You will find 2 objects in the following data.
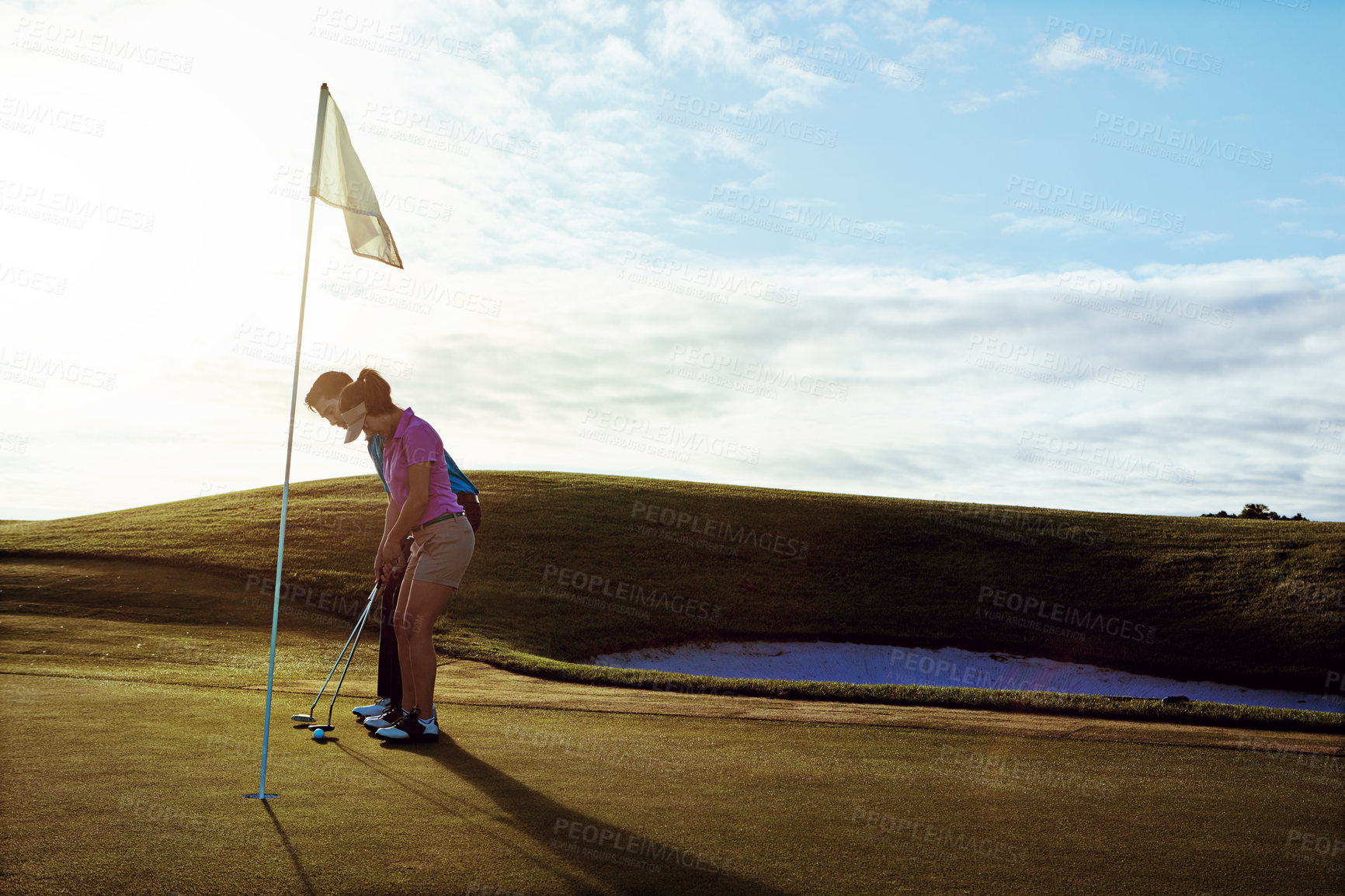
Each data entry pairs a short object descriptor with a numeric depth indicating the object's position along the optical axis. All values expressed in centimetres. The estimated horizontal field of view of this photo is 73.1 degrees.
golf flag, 638
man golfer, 666
